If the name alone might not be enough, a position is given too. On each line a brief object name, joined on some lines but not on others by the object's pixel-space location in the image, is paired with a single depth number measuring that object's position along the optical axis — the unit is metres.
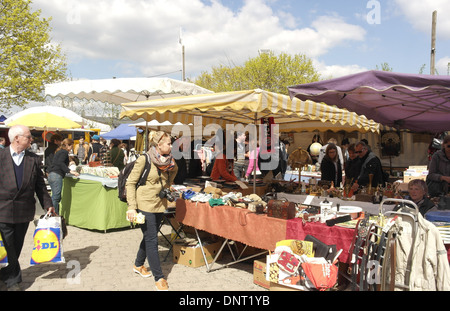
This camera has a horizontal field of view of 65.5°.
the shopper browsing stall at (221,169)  6.12
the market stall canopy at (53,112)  8.48
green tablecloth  6.17
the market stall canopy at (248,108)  3.95
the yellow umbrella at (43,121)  8.00
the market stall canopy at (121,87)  5.83
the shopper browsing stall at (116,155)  8.26
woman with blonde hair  3.72
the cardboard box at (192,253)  4.58
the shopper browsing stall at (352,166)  5.51
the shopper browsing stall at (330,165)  6.15
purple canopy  3.03
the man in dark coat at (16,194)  3.62
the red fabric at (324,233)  3.12
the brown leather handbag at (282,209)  3.64
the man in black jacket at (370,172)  5.25
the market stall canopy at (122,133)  18.88
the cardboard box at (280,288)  3.08
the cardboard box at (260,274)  3.90
